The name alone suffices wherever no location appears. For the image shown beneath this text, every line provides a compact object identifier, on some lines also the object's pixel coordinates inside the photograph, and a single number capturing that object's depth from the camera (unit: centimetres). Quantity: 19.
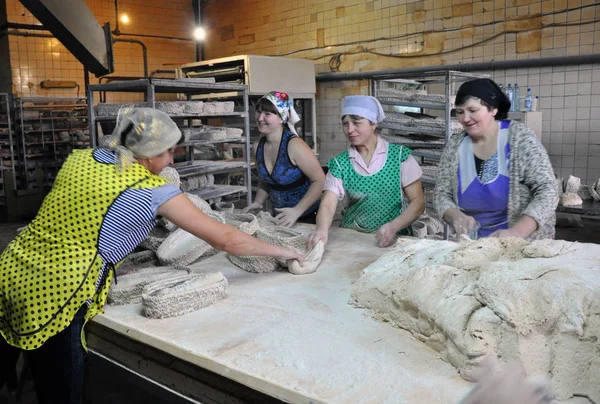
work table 131
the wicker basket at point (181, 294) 179
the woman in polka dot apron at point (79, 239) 169
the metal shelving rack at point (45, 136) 788
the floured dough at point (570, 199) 434
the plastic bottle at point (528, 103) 548
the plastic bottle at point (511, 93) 545
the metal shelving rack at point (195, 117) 408
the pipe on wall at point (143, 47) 909
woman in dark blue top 326
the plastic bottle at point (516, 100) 547
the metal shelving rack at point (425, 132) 450
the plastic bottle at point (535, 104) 560
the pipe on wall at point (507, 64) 550
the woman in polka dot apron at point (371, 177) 277
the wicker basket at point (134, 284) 195
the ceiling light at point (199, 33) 866
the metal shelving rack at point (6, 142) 764
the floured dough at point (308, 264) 219
